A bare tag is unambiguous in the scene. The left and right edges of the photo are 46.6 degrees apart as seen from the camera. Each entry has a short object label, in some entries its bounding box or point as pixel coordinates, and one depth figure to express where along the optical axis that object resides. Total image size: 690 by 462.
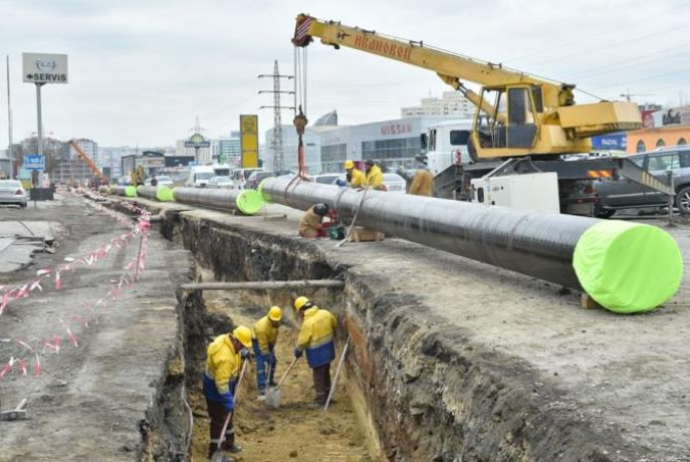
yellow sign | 52.19
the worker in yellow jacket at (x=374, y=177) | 15.30
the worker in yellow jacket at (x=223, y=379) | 7.76
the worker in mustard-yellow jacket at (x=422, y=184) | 15.15
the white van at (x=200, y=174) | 48.16
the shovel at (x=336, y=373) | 9.72
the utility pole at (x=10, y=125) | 61.03
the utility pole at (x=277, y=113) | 59.84
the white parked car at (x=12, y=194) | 32.22
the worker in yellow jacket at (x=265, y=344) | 9.71
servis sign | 58.93
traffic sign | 44.03
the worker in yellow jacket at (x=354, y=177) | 15.20
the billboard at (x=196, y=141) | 106.12
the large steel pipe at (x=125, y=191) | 47.59
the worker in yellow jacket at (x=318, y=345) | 9.76
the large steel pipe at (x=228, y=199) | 22.19
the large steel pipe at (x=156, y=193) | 35.84
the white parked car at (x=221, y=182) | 38.14
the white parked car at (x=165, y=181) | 58.44
